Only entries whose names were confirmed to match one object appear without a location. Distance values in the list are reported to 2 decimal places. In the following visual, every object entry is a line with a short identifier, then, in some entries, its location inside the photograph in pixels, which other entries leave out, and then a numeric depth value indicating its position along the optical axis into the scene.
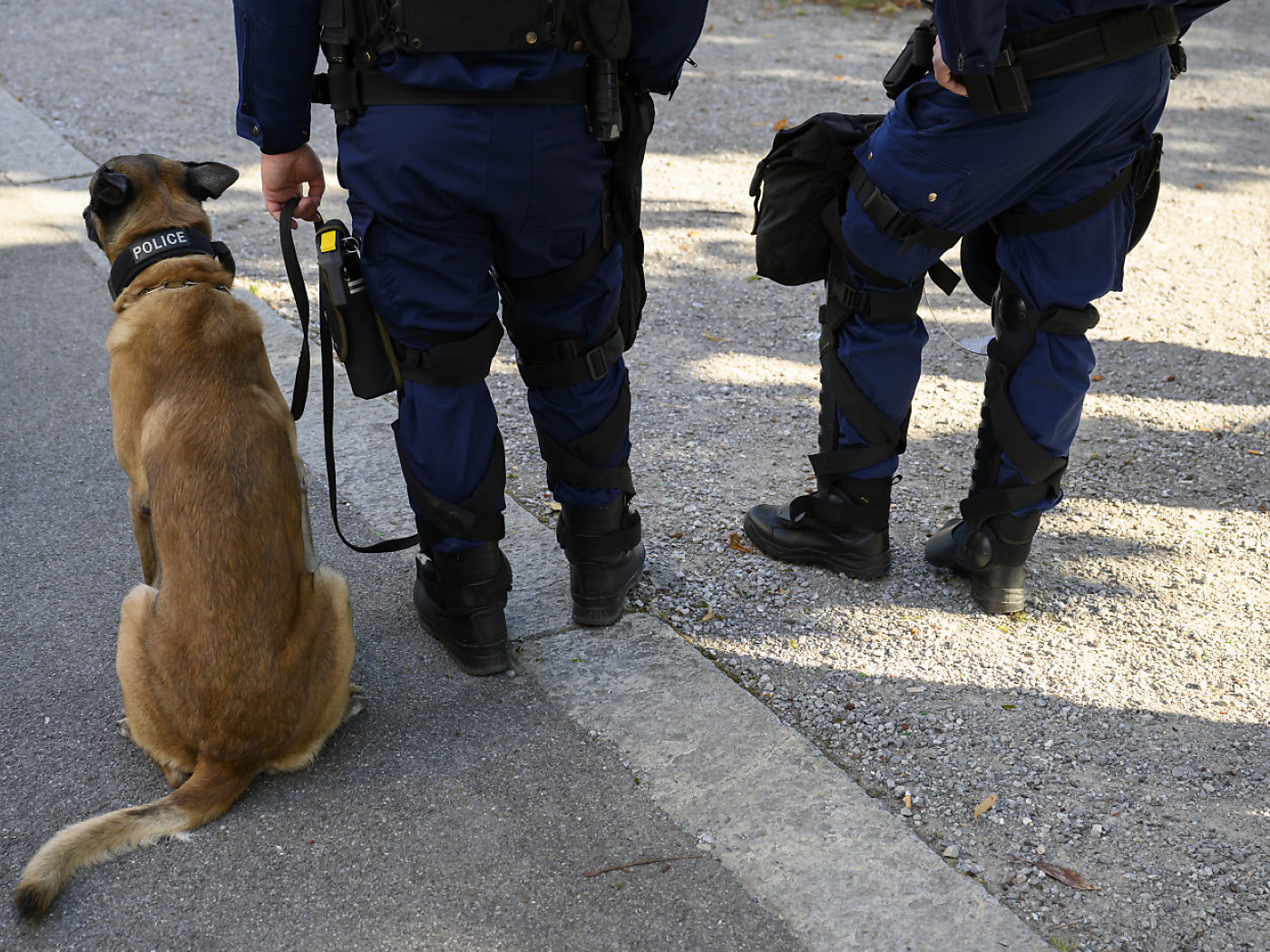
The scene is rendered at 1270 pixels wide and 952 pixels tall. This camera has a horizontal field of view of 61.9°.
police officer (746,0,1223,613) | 2.36
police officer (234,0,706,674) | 2.14
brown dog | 2.18
